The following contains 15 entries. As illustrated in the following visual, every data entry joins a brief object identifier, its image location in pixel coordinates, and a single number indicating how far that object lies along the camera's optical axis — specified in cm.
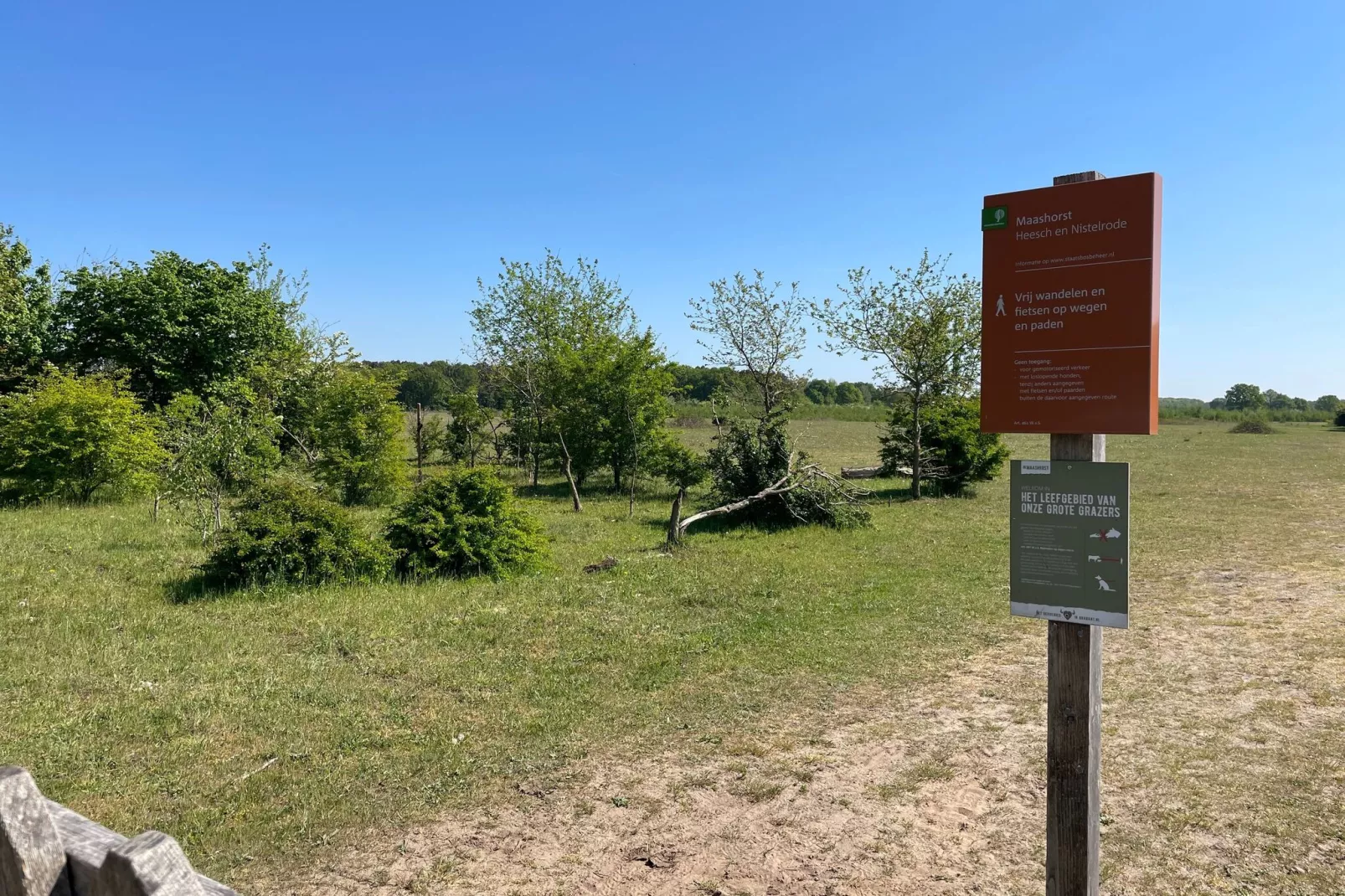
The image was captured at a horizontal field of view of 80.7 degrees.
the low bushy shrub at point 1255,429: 5578
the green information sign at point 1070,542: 286
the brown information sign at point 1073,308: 280
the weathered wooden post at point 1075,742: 299
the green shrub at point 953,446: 2088
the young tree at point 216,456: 1233
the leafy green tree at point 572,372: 2152
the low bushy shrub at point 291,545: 928
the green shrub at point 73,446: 1627
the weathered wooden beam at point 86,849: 168
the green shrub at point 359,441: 1828
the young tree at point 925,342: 2061
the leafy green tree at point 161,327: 2472
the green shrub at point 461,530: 1024
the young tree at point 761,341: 2212
